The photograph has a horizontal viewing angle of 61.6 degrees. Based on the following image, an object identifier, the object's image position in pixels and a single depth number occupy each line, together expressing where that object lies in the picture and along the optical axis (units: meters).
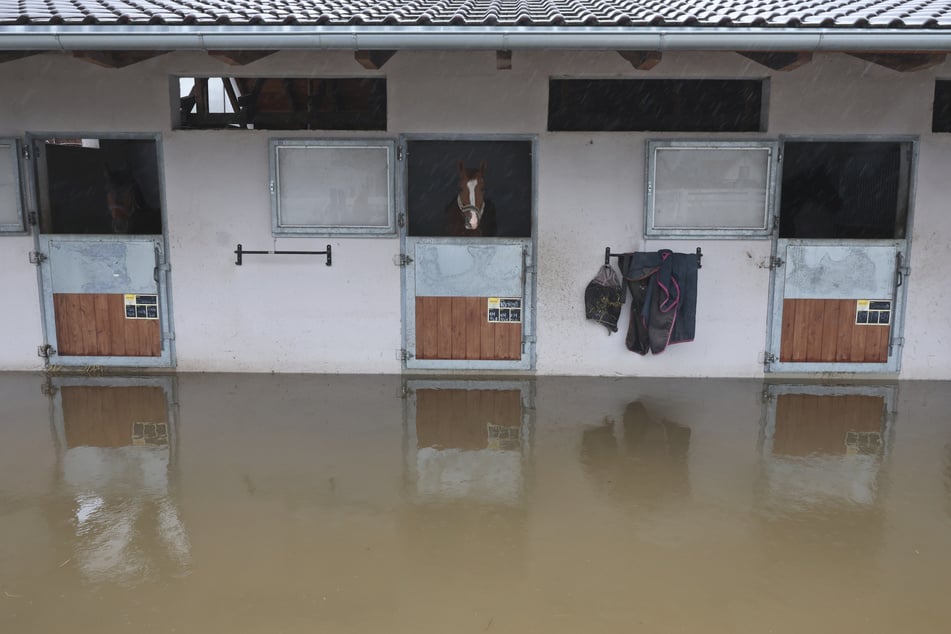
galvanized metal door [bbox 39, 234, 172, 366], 5.27
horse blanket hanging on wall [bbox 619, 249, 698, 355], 5.01
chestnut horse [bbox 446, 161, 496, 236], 5.11
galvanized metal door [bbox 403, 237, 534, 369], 5.20
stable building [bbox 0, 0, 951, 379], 4.97
